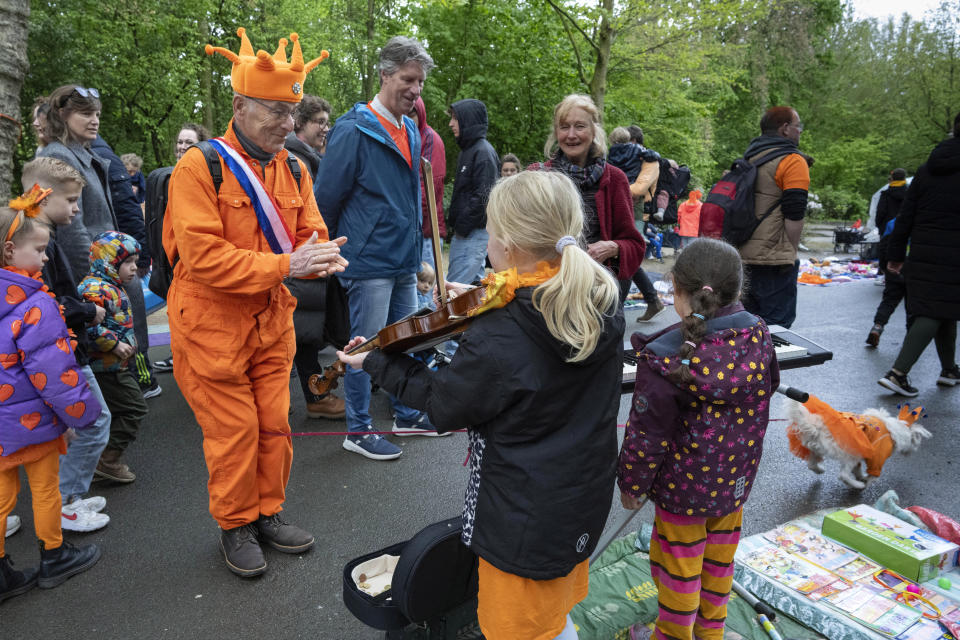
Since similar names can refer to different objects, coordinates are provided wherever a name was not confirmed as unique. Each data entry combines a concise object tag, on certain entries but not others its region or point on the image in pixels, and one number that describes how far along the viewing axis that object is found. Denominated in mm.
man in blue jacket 3729
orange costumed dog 3621
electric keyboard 2908
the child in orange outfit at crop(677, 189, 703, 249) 13156
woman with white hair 3492
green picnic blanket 2533
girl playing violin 1728
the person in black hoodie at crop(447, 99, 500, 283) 5426
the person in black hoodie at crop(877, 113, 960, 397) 4949
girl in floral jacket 2117
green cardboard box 2781
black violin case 1975
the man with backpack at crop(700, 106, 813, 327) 4441
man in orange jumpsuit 2553
